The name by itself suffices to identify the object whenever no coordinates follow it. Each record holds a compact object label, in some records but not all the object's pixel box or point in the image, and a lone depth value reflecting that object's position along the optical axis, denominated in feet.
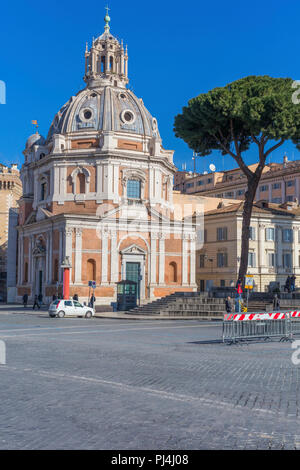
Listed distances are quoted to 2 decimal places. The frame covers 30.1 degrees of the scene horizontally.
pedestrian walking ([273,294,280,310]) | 106.11
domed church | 162.81
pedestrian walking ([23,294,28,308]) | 162.84
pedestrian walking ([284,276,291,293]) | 128.22
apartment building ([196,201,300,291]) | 180.96
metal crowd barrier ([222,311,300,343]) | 60.29
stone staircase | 117.08
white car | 114.52
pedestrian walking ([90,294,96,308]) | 136.36
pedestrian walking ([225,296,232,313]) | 101.68
